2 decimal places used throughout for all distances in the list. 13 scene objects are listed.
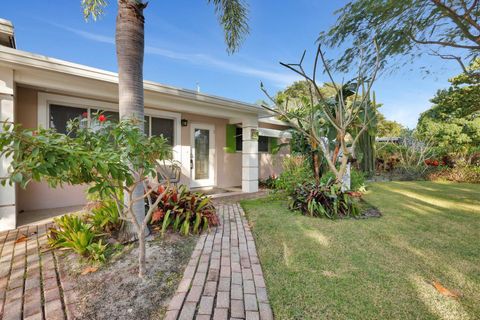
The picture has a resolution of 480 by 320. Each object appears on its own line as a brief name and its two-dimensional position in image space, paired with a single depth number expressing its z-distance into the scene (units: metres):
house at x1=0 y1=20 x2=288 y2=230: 4.46
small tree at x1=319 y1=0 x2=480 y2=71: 7.05
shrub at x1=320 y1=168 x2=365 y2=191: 7.88
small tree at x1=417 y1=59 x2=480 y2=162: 12.76
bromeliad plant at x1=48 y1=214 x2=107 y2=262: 3.10
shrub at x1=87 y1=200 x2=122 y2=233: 3.86
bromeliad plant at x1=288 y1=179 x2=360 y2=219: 5.57
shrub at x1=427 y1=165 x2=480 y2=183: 11.76
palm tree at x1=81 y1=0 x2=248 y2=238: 3.70
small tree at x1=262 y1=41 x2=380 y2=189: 5.73
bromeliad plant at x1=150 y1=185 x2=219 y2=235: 4.23
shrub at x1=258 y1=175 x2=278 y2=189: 10.00
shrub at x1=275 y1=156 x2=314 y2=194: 7.00
